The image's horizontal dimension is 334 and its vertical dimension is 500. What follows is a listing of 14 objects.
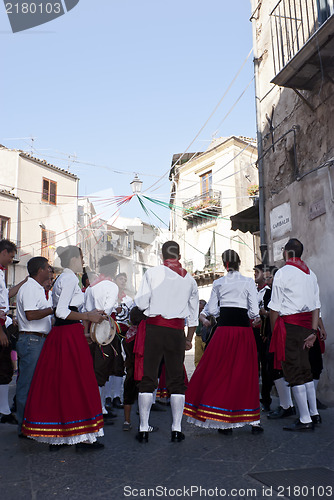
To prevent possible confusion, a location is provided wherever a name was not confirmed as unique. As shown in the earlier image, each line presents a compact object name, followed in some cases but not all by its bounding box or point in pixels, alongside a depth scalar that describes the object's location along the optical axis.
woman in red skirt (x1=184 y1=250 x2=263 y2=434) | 4.82
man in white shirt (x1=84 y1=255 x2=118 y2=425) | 5.85
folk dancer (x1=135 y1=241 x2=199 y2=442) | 4.61
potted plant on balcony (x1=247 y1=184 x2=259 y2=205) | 25.49
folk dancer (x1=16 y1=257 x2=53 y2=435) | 4.65
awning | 11.05
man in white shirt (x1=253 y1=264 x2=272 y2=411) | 6.29
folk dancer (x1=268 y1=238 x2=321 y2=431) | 5.07
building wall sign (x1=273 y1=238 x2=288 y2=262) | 8.22
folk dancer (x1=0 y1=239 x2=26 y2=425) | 5.05
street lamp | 14.12
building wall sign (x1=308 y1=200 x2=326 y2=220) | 7.01
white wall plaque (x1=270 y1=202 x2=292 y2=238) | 8.08
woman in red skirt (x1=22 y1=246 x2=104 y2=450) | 4.15
